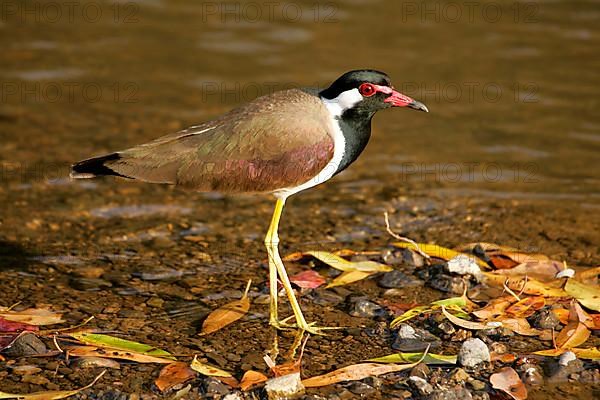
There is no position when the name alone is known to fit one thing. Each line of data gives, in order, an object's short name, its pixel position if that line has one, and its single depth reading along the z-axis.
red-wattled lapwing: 10.70
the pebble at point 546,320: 10.55
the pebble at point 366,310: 11.04
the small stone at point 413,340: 10.14
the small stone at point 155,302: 11.39
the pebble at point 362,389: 9.26
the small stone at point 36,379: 9.33
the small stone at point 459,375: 9.36
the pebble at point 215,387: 9.09
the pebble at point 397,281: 11.77
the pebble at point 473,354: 9.60
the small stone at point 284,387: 9.05
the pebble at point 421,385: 9.11
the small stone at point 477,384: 9.26
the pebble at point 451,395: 8.95
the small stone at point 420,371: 9.44
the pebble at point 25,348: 9.85
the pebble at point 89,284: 11.87
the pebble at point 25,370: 9.50
